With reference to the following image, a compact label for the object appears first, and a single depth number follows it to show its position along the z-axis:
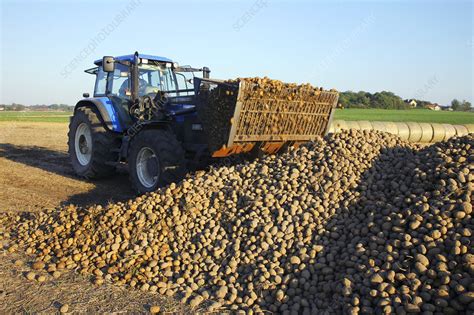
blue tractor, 5.68
